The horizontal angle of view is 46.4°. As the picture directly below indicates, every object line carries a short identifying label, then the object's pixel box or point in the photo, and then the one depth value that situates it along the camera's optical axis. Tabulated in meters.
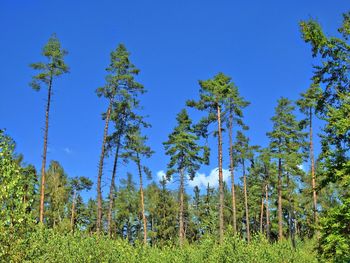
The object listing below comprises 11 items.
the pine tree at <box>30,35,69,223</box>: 27.83
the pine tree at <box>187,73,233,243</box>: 31.11
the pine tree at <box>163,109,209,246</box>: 38.78
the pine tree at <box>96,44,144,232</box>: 29.41
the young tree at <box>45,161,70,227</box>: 55.44
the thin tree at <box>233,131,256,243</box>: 45.14
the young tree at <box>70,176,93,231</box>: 65.00
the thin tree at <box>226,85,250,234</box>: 35.97
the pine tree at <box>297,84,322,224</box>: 36.38
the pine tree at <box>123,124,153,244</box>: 33.31
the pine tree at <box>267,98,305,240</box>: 39.00
